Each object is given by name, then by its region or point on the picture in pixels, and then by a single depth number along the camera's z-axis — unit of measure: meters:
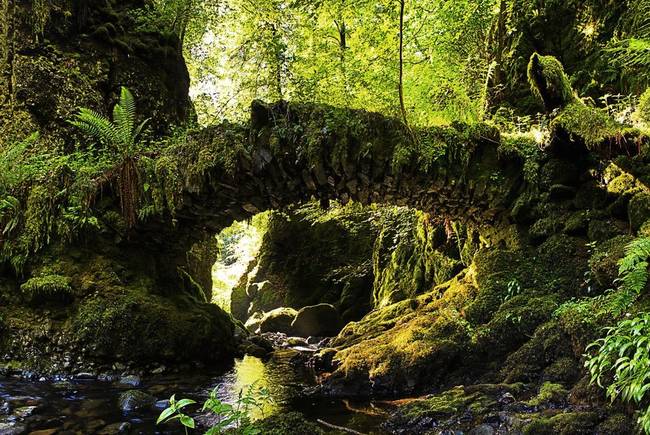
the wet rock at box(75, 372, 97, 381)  6.23
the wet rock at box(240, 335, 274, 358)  8.97
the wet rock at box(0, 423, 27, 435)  3.75
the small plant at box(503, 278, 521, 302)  5.98
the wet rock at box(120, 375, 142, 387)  6.03
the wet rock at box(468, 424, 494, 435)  3.41
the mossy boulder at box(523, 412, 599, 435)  3.05
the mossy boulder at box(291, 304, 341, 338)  13.74
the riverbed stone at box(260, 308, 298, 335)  14.77
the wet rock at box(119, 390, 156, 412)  4.73
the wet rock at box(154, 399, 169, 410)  4.79
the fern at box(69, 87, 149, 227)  7.04
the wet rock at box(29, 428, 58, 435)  3.86
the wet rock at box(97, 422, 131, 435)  3.99
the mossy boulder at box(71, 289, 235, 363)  6.64
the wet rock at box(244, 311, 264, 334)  16.40
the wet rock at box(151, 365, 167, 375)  6.66
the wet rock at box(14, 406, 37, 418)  4.28
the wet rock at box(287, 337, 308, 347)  11.79
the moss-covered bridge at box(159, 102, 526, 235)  6.84
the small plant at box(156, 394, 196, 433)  2.06
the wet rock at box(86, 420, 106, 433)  4.04
